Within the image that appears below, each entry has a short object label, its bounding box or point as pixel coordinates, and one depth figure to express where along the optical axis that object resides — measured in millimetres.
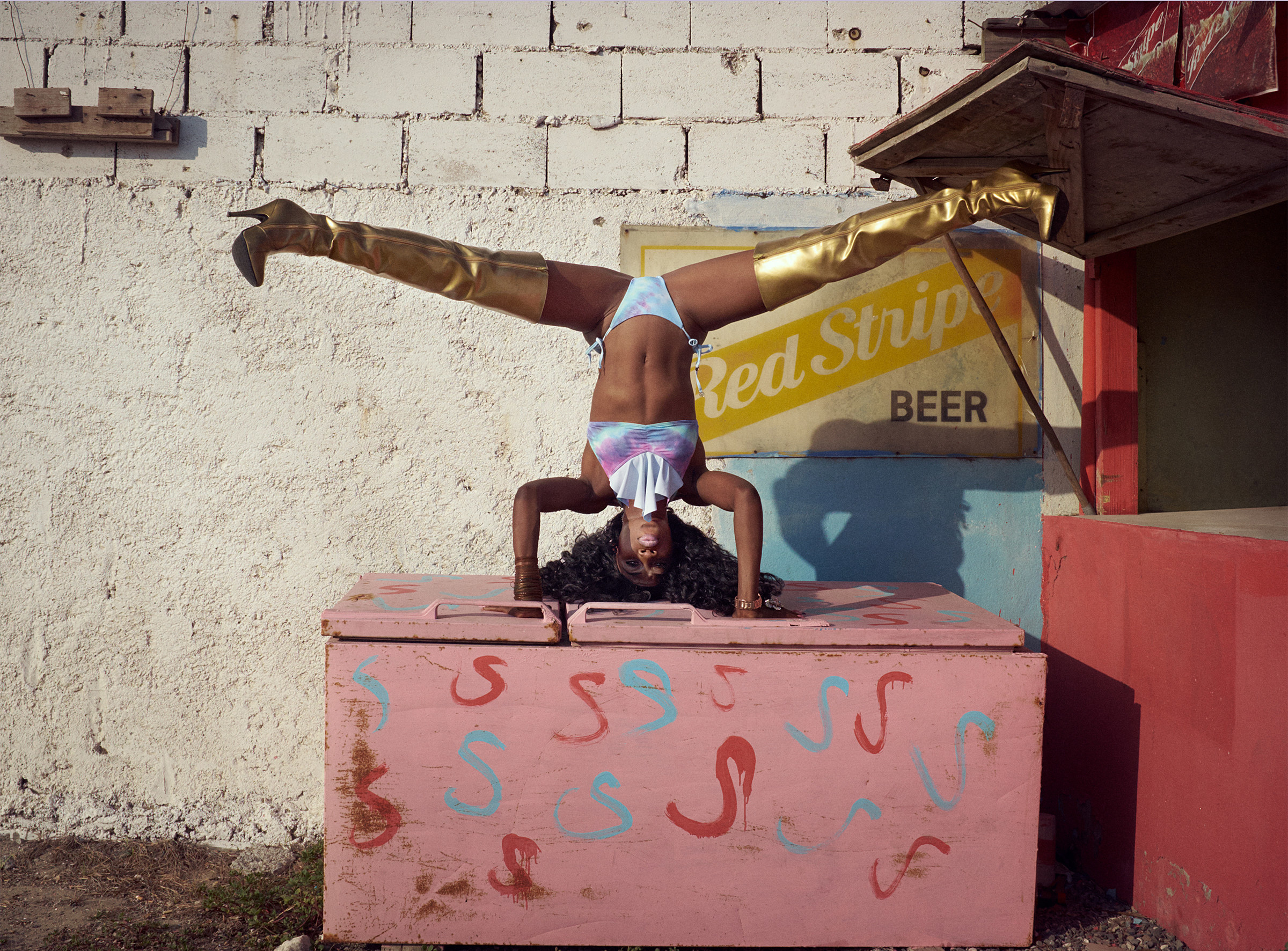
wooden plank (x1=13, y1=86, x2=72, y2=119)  3451
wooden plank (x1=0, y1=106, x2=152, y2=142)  3469
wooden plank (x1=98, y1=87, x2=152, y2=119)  3480
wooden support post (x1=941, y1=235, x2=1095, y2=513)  3311
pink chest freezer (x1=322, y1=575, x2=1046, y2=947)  2416
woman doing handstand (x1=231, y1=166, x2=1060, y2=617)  2436
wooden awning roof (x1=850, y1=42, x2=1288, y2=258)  2289
